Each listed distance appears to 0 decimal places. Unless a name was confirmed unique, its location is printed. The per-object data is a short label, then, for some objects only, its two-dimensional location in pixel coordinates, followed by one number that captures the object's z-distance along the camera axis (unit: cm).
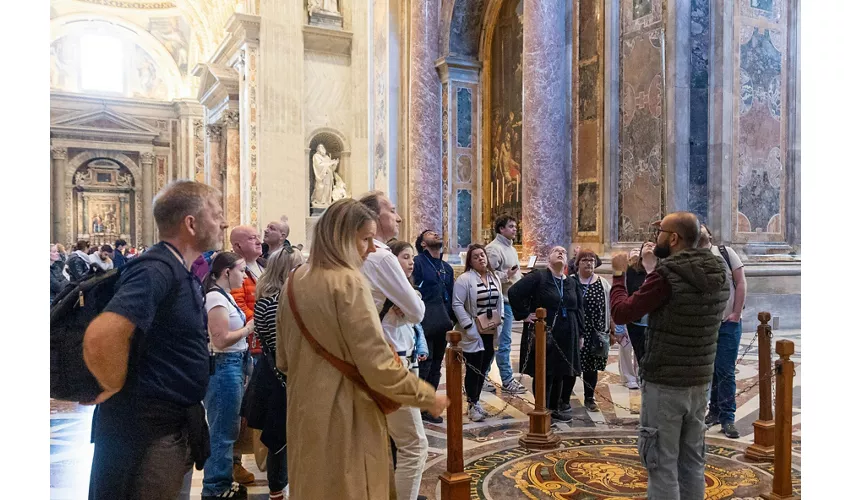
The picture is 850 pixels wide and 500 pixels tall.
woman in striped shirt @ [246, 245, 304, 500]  364
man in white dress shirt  348
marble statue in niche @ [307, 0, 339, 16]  1897
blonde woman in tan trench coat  251
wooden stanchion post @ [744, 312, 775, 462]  499
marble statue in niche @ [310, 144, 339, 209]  1898
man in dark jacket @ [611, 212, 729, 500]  335
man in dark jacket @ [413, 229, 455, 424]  615
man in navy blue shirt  231
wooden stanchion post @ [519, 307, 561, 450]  539
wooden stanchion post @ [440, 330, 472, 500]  396
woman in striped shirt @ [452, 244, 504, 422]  633
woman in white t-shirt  416
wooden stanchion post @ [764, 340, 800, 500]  409
